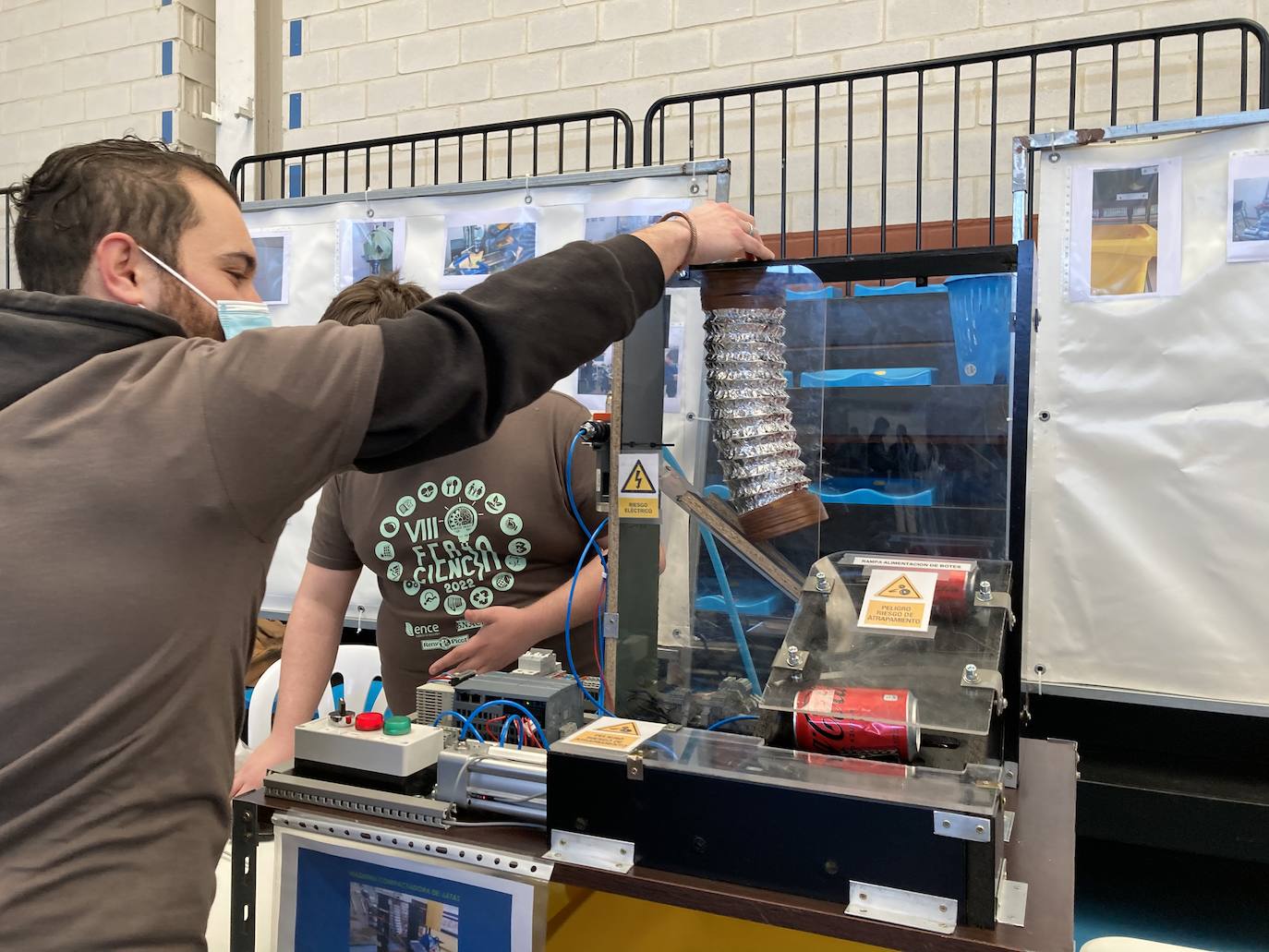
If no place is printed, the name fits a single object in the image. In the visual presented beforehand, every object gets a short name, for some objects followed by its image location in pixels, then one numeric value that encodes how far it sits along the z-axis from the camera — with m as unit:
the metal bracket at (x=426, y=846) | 0.85
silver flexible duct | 1.20
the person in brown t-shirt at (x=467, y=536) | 1.55
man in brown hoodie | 0.70
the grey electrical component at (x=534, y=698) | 1.01
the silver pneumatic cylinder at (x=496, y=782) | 0.91
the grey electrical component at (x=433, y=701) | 1.06
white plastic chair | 2.00
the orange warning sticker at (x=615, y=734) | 0.87
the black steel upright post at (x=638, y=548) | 1.21
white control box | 0.94
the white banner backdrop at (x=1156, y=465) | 2.01
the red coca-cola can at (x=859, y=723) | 0.85
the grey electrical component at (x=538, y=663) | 1.12
